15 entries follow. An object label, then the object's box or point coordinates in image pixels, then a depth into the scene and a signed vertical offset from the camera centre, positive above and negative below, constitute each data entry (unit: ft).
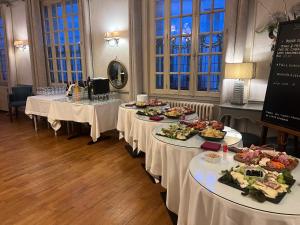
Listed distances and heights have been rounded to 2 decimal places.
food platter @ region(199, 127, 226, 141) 6.93 -1.82
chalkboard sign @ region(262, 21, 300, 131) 7.92 -0.26
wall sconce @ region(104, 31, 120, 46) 15.42 +2.45
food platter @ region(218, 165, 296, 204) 4.07 -2.02
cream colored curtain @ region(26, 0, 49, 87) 19.15 +2.60
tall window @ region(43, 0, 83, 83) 18.20 +2.75
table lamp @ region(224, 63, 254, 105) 10.67 -0.02
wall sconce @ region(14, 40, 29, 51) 20.62 +2.63
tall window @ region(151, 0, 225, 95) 12.78 +1.68
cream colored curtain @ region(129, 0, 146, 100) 14.20 +1.72
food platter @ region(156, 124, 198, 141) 7.20 -1.85
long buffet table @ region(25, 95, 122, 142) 13.42 -2.27
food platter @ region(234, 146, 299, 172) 5.08 -1.95
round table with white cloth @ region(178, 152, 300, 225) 3.79 -2.24
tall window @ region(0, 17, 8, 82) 22.20 +1.76
